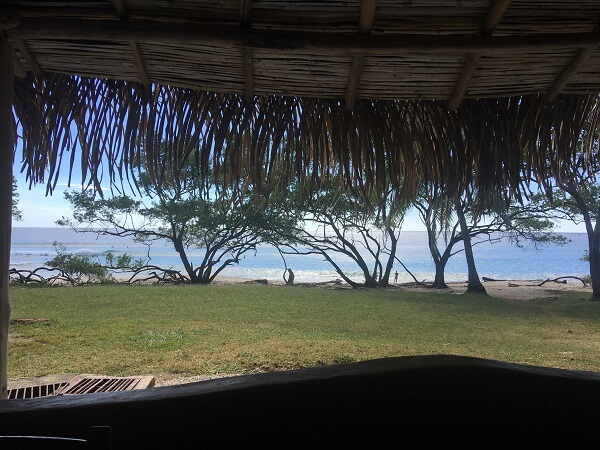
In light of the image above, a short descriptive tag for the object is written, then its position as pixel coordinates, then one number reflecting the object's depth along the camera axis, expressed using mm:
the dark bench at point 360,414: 853
